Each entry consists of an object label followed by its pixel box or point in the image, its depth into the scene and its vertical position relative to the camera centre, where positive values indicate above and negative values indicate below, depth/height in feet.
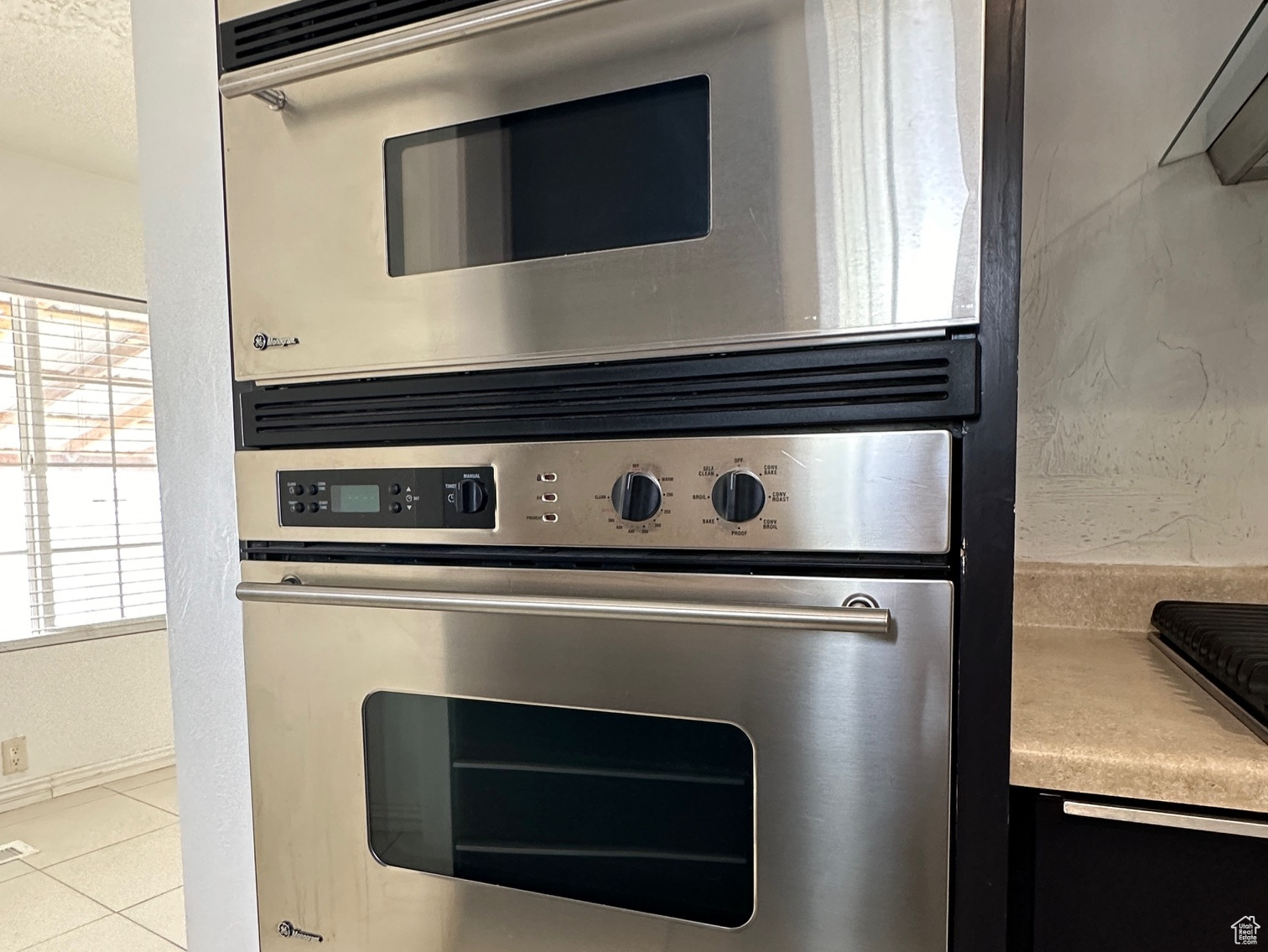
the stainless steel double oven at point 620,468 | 1.88 -0.07
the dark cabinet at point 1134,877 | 1.86 -1.11
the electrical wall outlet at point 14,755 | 9.14 -3.62
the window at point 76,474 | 9.32 -0.26
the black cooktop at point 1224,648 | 2.16 -0.72
